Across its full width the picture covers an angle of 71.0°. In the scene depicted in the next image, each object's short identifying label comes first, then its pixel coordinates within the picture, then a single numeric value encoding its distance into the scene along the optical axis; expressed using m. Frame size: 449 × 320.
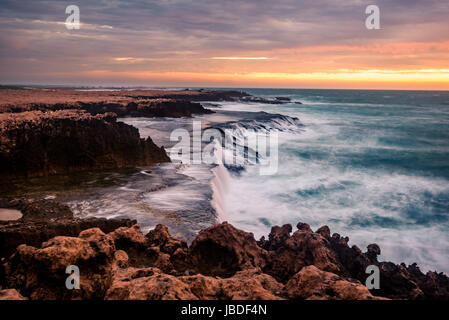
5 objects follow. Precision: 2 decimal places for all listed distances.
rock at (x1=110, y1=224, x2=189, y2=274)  5.22
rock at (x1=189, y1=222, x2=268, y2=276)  5.61
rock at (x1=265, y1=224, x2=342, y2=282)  6.18
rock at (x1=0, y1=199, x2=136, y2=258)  5.43
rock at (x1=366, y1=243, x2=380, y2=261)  7.96
